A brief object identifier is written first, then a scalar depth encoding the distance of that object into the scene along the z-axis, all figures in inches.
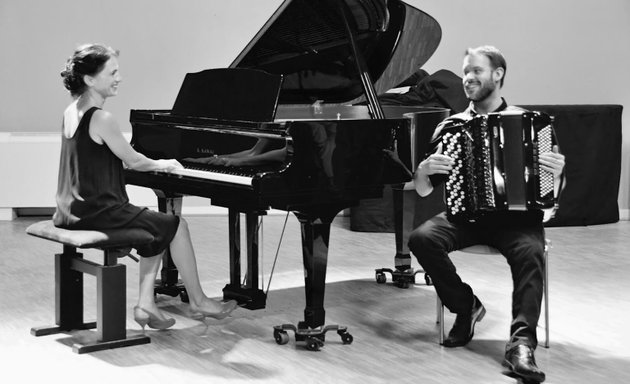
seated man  151.4
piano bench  155.6
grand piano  160.7
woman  158.7
